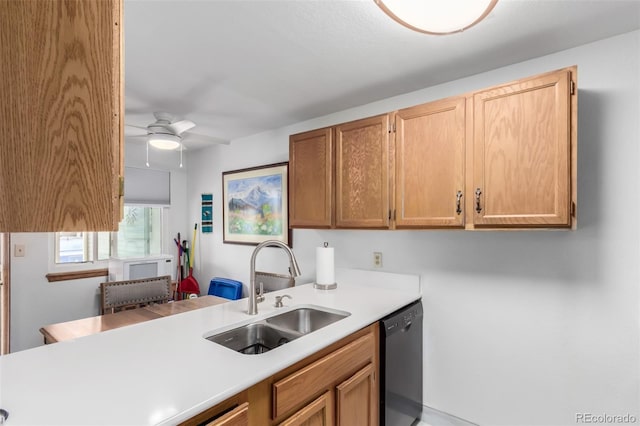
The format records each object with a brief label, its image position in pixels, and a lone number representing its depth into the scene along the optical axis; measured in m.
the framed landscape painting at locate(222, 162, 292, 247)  3.16
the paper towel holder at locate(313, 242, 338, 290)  2.37
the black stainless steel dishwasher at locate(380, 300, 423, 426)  1.76
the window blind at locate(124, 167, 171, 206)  3.71
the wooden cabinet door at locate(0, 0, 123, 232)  0.53
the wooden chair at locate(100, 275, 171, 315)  2.58
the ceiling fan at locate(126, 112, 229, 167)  2.57
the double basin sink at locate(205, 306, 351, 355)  1.59
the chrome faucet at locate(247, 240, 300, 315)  1.71
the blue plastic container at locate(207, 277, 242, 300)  3.48
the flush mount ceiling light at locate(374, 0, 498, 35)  1.09
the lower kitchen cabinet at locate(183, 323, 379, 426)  1.06
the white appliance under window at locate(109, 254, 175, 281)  3.38
